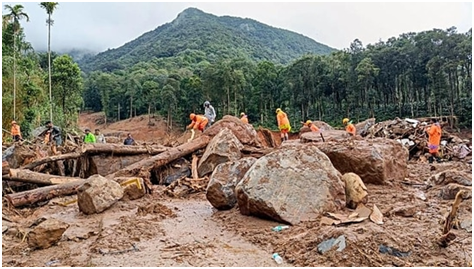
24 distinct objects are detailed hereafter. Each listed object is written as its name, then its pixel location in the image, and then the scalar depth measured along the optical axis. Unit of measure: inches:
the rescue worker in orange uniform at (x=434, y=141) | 567.2
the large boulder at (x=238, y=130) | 470.9
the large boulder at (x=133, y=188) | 336.8
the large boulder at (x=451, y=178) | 312.1
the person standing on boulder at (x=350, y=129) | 687.1
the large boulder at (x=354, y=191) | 262.6
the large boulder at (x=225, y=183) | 293.0
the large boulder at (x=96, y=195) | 299.0
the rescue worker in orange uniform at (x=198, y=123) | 546.3
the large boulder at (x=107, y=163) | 439.2
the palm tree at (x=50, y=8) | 1083.1
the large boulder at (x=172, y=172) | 431.8
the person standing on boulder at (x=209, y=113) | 609.9
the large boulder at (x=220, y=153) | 405.7
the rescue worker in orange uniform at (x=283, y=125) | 608.8
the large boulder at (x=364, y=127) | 865.5
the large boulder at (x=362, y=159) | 322.0
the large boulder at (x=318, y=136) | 631.8
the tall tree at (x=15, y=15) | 984.9
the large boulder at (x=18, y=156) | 460.4
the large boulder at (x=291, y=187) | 241.9
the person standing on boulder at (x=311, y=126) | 714.3
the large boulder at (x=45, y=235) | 219.8
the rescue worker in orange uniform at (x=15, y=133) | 669.8
